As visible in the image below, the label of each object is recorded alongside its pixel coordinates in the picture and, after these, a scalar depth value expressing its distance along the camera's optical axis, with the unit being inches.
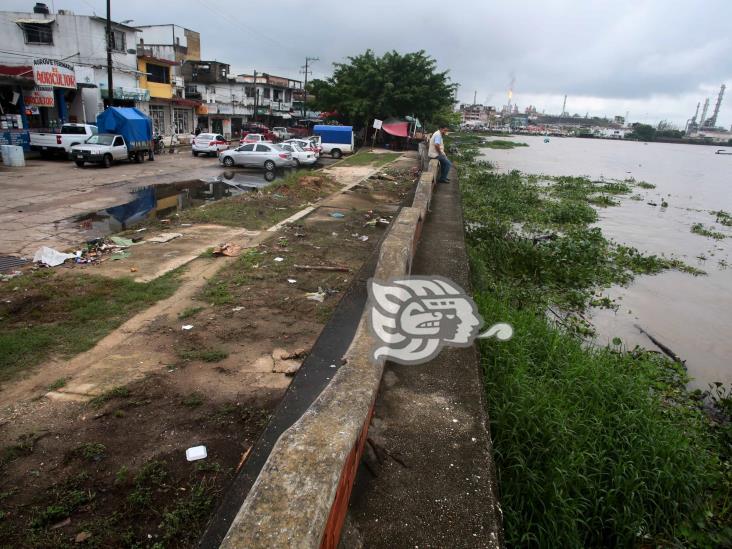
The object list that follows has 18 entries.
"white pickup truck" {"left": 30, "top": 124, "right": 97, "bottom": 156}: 832.3
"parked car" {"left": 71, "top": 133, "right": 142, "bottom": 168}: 762.8
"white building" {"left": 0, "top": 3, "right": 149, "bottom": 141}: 991.6
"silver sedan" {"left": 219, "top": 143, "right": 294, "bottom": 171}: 898.1
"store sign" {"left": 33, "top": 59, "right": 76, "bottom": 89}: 844.0
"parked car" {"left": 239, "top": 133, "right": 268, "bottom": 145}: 1203.2
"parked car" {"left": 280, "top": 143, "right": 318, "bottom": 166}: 964.8
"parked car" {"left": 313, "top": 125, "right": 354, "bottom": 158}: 1285.7
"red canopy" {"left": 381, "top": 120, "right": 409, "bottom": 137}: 1498.5
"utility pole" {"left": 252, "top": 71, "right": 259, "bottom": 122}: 2006.6
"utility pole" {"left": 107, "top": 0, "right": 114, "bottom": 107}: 873.4
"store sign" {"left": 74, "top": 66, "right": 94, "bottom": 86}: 986.5
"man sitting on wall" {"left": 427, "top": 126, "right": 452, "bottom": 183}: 464.1
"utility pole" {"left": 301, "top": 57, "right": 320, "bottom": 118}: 2312.5
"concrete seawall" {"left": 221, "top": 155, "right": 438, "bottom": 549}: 59.7
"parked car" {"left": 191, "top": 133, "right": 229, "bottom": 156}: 1057.5
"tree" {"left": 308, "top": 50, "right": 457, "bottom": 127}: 1465.3
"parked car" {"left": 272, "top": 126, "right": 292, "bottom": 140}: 1524.4
